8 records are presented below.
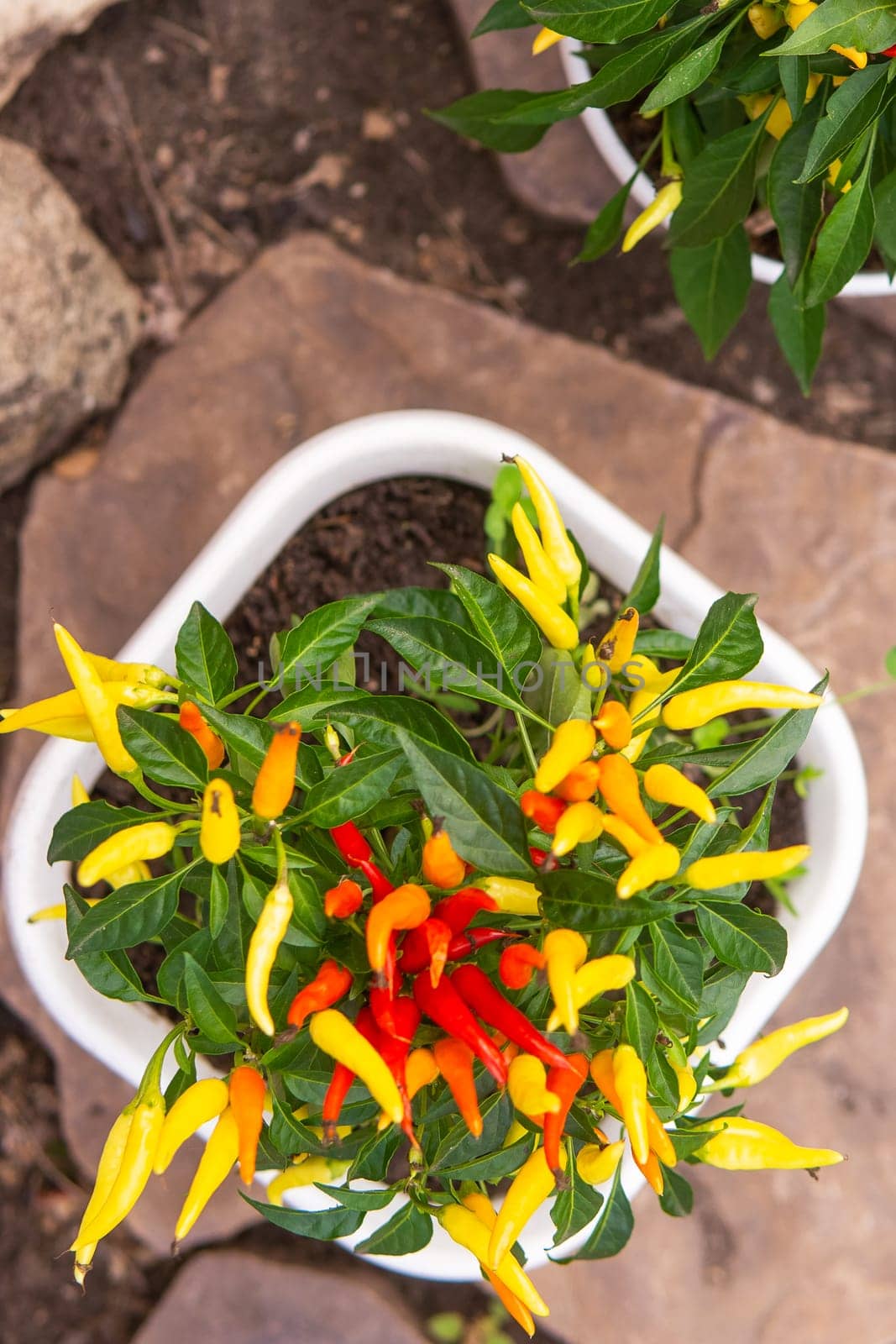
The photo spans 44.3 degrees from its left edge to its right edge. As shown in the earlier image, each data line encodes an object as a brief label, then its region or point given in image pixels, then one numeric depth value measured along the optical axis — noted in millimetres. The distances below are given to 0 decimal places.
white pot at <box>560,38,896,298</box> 1019
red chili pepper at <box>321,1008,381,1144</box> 547
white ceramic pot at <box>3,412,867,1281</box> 898
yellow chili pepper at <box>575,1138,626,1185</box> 650
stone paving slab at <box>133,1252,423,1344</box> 1218
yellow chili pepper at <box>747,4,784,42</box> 697
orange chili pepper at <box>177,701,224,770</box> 582
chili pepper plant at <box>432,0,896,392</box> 661
